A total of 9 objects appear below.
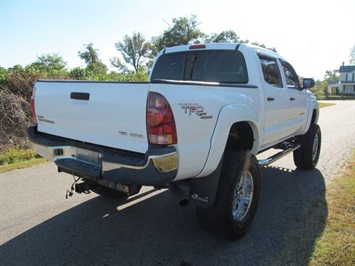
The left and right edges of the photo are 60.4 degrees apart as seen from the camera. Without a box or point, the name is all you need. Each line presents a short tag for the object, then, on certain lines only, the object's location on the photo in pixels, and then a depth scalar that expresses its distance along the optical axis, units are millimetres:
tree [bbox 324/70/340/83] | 115688
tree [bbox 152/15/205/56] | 61000
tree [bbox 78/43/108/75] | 67500
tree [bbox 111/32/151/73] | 69625
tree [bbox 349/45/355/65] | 89438
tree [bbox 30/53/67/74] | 60225
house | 69375
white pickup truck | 2555
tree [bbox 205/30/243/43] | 65338
